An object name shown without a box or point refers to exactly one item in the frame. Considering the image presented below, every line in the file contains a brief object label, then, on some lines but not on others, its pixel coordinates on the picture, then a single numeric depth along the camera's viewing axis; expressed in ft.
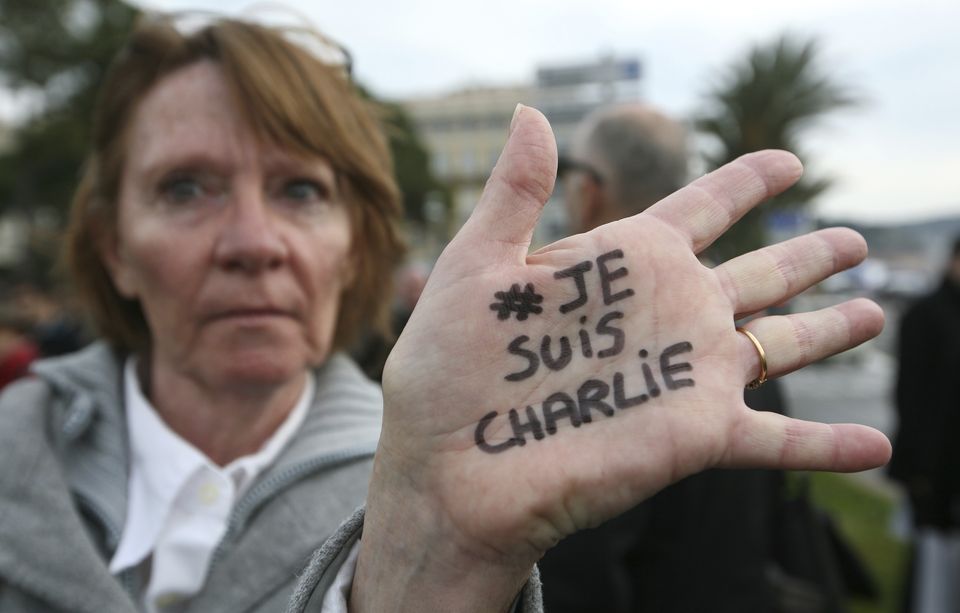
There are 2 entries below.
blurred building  115.55
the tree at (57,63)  50.65
